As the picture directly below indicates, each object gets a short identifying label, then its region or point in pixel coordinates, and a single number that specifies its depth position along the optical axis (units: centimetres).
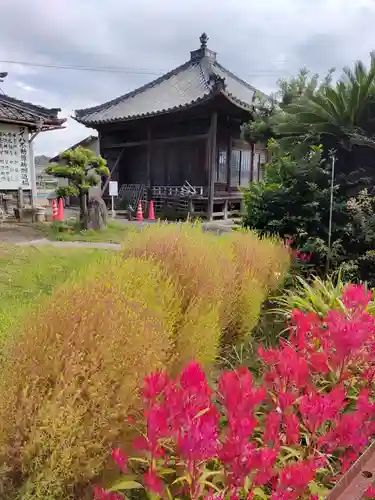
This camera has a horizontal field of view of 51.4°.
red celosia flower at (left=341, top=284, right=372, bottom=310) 243
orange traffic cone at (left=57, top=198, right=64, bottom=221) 1159
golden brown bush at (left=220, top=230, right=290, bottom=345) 314
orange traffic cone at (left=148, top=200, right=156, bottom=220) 1398
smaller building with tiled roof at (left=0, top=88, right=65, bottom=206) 1073
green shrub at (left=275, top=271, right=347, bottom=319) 322
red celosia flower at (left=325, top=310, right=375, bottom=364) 182
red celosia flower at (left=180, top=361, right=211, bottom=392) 131
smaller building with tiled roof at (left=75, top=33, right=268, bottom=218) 1362
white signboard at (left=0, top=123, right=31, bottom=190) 1080
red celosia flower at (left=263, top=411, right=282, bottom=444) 137
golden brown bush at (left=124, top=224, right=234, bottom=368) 222
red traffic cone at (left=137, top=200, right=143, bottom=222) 1320
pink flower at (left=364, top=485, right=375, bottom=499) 139
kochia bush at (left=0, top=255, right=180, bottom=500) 127
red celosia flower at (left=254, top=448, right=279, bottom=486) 122
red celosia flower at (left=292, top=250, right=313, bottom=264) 489
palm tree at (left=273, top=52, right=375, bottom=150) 535
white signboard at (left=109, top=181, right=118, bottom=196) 1369
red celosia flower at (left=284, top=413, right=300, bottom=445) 151
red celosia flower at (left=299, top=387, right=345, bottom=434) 147
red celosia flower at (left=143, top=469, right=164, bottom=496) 120
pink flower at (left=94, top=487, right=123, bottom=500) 125
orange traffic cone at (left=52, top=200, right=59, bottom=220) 1161
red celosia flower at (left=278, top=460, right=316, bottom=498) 123
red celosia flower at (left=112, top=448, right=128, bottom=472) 126
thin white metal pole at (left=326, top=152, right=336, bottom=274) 491
